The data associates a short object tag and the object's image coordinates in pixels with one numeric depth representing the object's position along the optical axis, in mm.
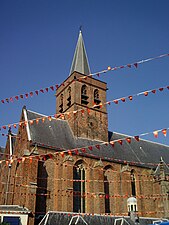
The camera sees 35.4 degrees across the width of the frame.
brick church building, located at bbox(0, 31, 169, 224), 20859
